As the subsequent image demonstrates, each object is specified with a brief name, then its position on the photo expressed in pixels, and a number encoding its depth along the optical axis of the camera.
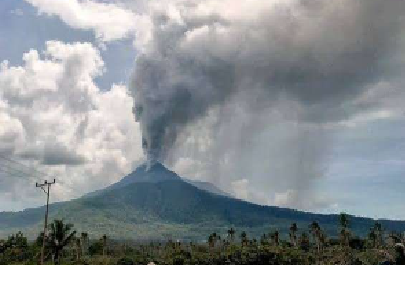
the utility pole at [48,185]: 41.72
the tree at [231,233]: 93.50
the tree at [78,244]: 82.63
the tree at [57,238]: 49.25
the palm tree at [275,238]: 76.59
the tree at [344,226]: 71.50
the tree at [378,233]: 78.09
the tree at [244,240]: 71.38
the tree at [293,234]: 83.87
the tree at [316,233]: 77.31
